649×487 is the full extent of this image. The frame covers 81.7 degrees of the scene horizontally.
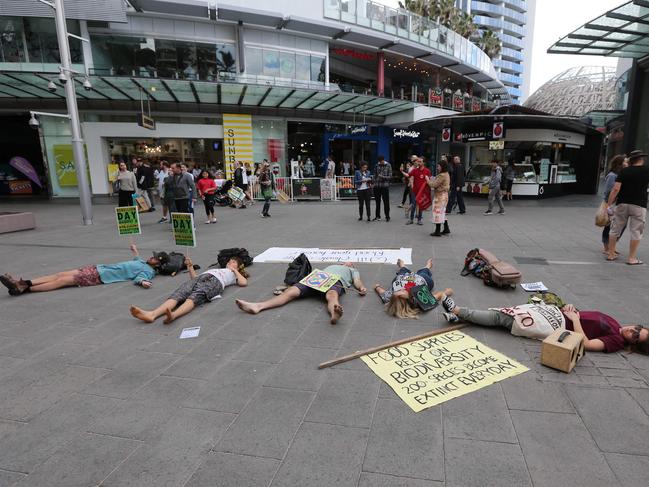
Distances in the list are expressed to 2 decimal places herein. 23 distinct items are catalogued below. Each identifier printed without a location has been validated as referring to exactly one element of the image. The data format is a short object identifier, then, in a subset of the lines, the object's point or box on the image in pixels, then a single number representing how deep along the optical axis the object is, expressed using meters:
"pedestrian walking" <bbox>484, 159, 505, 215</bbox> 13.11
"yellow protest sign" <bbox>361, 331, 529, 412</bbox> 3.04
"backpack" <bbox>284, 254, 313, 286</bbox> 5.39
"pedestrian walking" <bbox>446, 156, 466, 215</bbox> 12.57
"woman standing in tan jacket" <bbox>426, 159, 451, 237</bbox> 9.22
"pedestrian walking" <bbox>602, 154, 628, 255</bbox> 7.19
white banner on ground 7.27
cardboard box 3.26
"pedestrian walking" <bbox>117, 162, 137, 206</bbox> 11.85
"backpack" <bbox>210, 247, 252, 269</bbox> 6.25
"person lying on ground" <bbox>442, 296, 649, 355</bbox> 3.64
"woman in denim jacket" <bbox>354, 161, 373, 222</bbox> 11.79
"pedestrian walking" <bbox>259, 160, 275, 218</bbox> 13.26
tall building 81.19
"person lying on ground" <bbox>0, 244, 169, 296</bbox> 5.55
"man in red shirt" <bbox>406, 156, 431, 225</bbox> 10.45
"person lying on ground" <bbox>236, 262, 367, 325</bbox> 4.53
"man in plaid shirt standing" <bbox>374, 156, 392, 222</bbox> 11.33
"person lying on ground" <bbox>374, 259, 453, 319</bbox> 4.55
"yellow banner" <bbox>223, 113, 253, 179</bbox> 21.86
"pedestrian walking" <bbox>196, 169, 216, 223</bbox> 11.98
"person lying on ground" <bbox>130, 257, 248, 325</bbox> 4.43
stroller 16.81
